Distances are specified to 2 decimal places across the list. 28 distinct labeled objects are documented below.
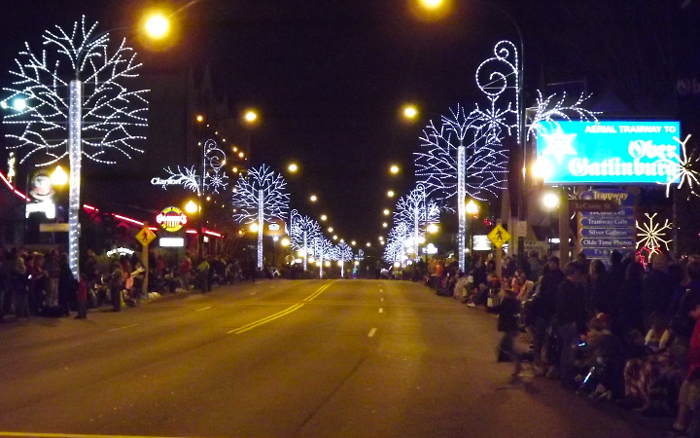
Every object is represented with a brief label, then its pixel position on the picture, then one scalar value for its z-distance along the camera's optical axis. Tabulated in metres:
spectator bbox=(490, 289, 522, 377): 15.66
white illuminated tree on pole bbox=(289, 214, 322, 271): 104.44
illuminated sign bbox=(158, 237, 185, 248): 44.47
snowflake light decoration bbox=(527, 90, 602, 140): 27.89
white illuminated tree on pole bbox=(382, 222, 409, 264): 92.69
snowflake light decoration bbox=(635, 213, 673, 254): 32.36
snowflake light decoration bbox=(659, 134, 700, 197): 29.07
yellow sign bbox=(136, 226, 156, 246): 35.44
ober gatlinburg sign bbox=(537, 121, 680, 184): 29.38
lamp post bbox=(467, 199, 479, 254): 42.79
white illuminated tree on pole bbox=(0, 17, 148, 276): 28.62
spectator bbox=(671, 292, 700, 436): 9.95
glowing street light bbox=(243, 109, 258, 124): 37.31
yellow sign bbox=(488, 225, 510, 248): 32.81
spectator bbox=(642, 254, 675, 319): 14.12
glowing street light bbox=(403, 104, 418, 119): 29.81
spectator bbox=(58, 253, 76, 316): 27.12
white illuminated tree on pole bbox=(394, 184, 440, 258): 64.62
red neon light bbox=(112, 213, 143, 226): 44.71
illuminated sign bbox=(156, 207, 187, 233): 44.31
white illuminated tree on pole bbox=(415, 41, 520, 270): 28.78
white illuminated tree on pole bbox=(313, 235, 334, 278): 125.25
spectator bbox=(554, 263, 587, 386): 14.31
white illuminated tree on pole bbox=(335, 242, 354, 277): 163.25
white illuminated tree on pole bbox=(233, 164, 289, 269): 63.76
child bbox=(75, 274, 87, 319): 26.58
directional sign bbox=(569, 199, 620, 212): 25.33
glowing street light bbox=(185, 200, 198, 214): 48.98
